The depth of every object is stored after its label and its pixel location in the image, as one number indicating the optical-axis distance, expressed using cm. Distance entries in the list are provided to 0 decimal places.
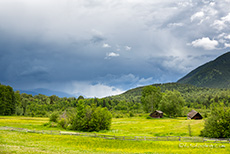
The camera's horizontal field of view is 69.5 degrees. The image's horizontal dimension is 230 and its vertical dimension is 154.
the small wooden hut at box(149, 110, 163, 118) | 10425
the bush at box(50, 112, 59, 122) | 7000
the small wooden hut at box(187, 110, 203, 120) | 9608
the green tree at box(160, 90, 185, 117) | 10625
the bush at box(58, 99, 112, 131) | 5903
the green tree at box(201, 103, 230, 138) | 4357
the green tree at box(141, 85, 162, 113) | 12462
